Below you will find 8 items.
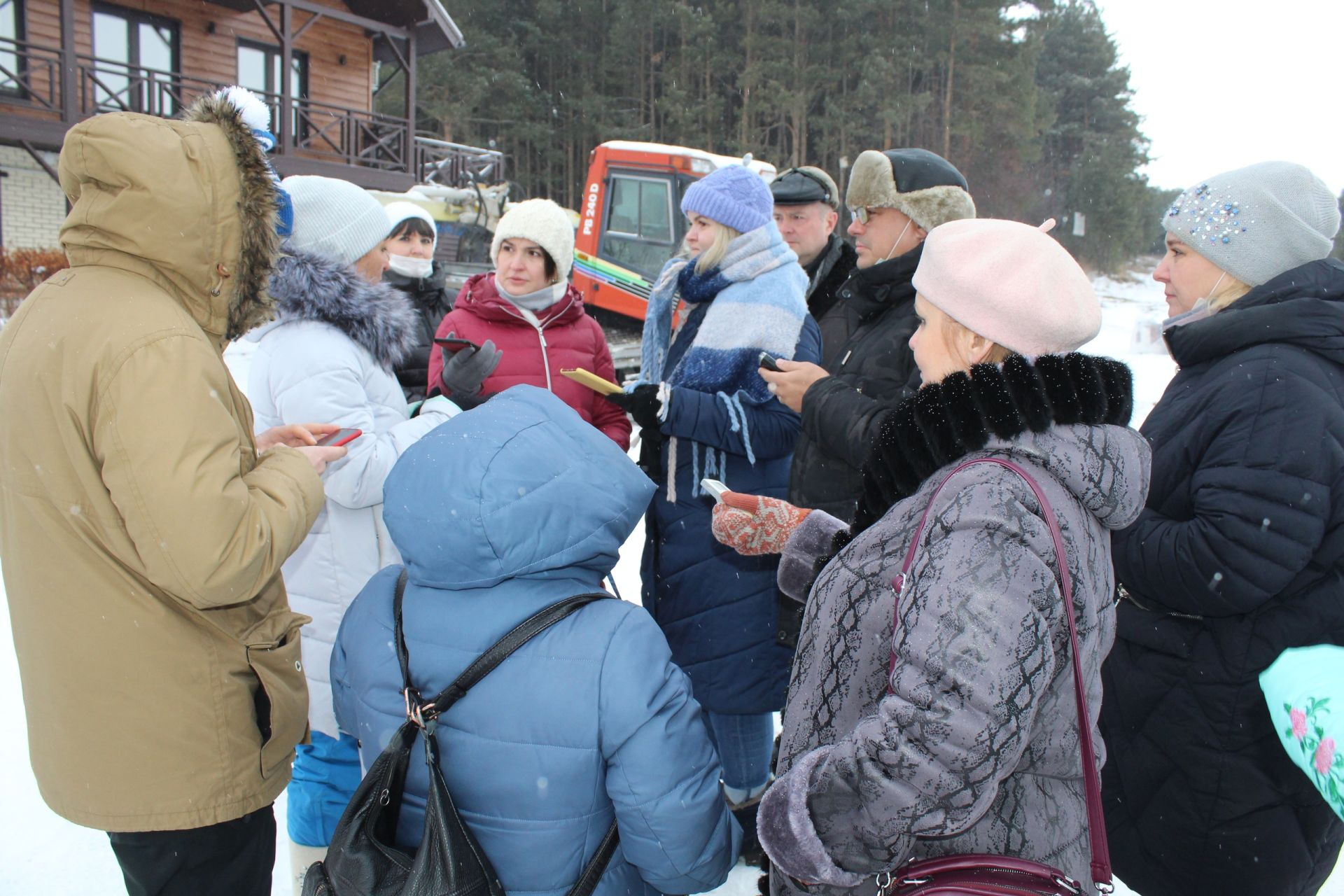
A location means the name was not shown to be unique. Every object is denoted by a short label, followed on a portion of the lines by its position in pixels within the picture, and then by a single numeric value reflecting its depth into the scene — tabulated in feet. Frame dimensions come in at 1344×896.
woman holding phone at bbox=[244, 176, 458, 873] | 6.70
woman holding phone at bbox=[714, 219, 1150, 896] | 3.53
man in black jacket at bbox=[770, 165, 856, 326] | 10.21
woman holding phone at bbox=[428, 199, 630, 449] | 9.73
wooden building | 43.14
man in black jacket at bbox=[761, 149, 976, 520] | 7.11
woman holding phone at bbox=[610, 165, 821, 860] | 8.00
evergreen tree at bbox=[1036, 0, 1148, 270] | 116.16
